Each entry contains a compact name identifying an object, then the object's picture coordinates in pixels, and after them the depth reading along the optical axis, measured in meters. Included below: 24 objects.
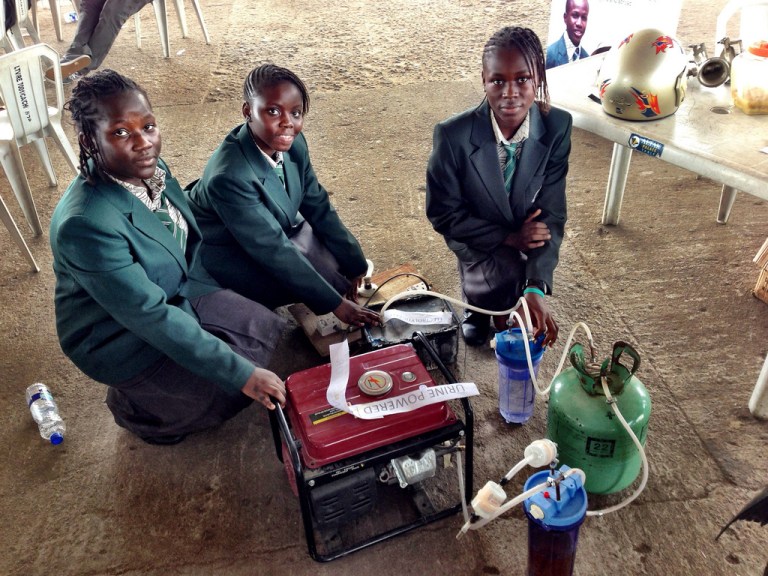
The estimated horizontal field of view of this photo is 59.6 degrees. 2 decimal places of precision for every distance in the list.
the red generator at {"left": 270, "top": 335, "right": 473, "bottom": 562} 1.69
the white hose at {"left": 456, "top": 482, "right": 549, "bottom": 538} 1.54
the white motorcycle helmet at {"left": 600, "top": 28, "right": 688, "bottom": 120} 2.34
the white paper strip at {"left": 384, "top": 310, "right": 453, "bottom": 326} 2.10
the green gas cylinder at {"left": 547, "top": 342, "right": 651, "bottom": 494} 1.79
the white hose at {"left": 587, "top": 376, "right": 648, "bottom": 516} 1.71
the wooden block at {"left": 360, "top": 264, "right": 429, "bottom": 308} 2.64
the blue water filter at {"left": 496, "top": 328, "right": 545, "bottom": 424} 2.07
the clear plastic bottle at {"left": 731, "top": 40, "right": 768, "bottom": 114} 2.34
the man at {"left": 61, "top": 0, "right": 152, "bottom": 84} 5.57
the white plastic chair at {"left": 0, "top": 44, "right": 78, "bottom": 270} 3.05
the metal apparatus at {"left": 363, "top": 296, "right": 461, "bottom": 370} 2.35
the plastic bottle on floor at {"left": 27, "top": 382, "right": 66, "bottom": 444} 2.28
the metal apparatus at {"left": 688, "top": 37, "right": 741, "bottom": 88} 2.58
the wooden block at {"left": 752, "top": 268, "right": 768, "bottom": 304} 2.69
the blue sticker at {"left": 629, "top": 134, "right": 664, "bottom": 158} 2.25
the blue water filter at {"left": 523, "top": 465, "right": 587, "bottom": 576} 1.54
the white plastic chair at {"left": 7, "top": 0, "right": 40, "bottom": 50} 4.89
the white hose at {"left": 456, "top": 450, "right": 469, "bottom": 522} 1.79
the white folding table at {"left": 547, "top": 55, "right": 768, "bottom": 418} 2.07
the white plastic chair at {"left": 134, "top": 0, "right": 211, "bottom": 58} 5.55
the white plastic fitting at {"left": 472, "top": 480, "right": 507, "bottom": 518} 1.61
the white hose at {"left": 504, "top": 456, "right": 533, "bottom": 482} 1.56
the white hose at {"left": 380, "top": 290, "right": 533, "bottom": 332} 1.97
